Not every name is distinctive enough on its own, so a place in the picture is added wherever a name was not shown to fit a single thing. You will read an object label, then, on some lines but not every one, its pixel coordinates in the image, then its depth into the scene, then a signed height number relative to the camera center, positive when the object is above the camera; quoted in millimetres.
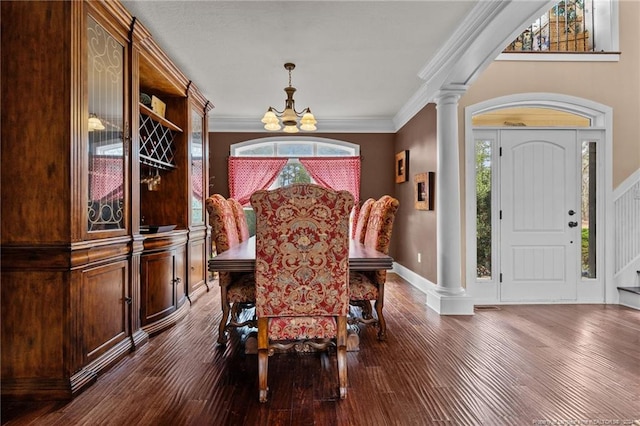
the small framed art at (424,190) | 4422 +286
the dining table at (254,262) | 2240 -311
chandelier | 3525 +924
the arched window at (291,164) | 6148 +833
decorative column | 3830 +139
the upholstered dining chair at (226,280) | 2648 -512
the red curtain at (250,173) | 6125 +677
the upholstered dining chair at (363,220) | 3617 -76
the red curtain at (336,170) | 6223 +731
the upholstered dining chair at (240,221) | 3805 -87
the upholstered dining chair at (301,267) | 1867 -292
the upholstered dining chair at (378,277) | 2771 -509
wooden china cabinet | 2027 +101
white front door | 4125 +76
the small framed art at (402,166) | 5484 +722
